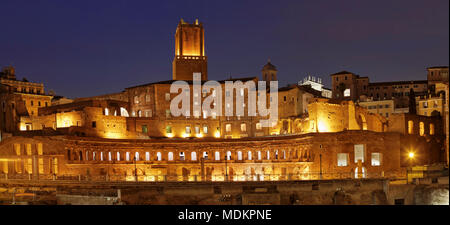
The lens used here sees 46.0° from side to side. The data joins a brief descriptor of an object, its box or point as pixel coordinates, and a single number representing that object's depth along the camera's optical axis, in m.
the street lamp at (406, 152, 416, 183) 67.19
